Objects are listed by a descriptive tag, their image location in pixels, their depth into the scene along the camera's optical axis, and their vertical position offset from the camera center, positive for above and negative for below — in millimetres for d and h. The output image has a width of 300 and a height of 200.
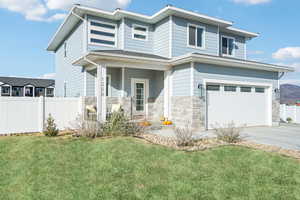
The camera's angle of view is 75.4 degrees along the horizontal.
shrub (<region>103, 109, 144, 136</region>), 7069 -937
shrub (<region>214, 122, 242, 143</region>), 6559 -1165
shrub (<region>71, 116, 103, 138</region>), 6719 -980
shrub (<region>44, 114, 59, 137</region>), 7238 -1076
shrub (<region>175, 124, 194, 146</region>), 5930 -1153
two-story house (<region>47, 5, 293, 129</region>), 9125 +1618
